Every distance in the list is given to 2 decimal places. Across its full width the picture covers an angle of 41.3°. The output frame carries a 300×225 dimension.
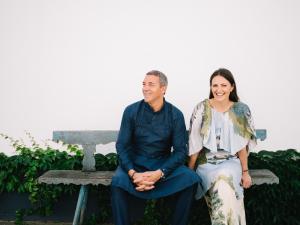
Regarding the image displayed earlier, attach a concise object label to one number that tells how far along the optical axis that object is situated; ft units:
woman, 12.92
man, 12.14
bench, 13.52
